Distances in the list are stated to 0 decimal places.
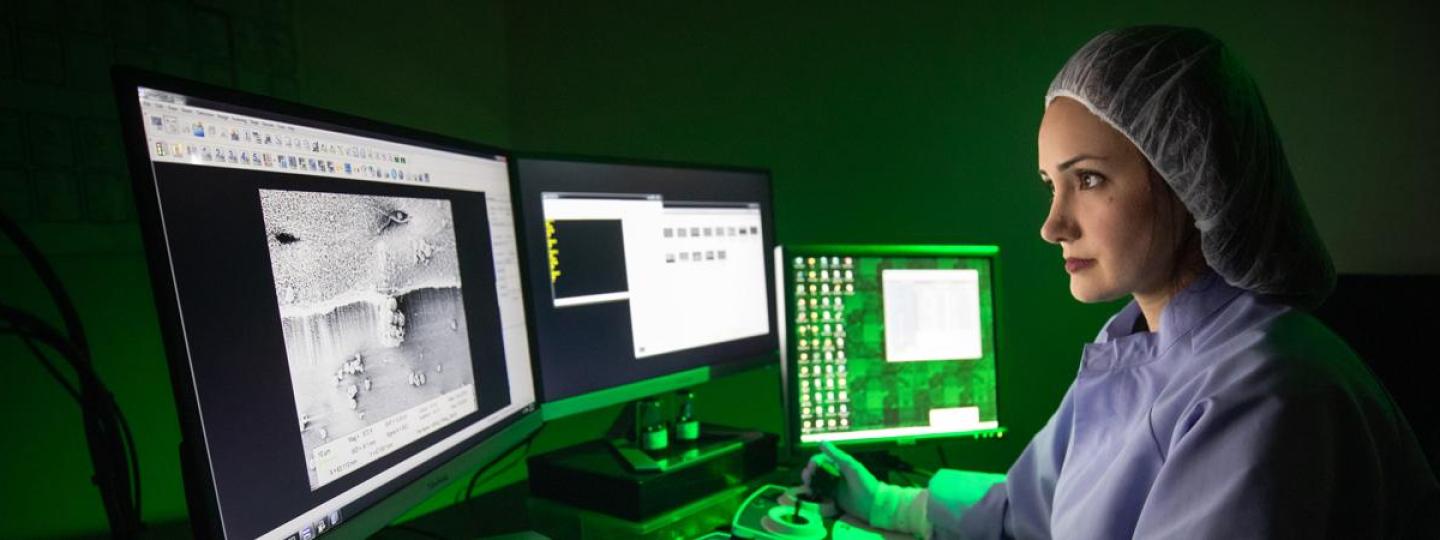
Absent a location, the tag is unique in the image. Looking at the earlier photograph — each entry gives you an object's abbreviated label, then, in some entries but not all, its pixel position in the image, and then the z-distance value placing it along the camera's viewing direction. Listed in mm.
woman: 694
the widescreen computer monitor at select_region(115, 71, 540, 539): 557
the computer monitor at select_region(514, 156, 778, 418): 1129
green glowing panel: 1338
